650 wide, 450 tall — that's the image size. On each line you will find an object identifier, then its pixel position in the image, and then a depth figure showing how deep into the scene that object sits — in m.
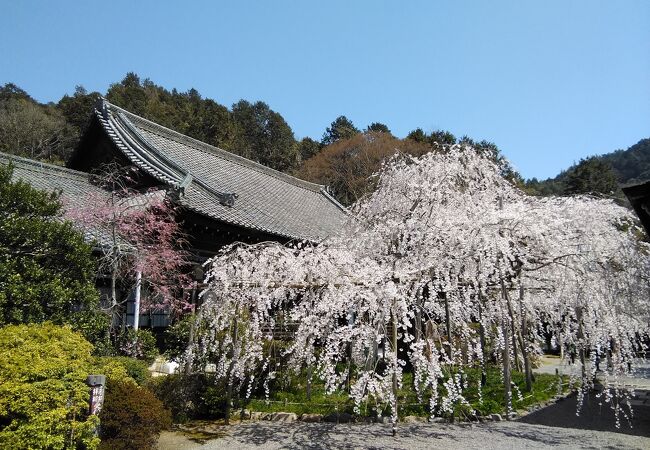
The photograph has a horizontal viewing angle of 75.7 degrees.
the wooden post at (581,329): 6.45
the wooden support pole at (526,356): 9.19
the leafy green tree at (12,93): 37.07
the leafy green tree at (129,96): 37.62
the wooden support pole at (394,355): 5.48
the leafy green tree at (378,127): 43.09
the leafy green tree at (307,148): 44.20
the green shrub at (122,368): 5.71
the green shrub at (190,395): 7.23
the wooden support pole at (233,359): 6.77
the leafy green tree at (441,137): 36.23
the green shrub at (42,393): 4.29
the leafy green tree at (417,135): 36.28
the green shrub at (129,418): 5.13
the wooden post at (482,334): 7.31
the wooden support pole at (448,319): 7.56
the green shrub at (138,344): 8.30
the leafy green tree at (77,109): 36.19
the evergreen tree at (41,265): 5.61
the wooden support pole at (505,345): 7.01
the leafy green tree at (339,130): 42.88
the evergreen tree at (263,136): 42.19
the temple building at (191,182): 10.48
